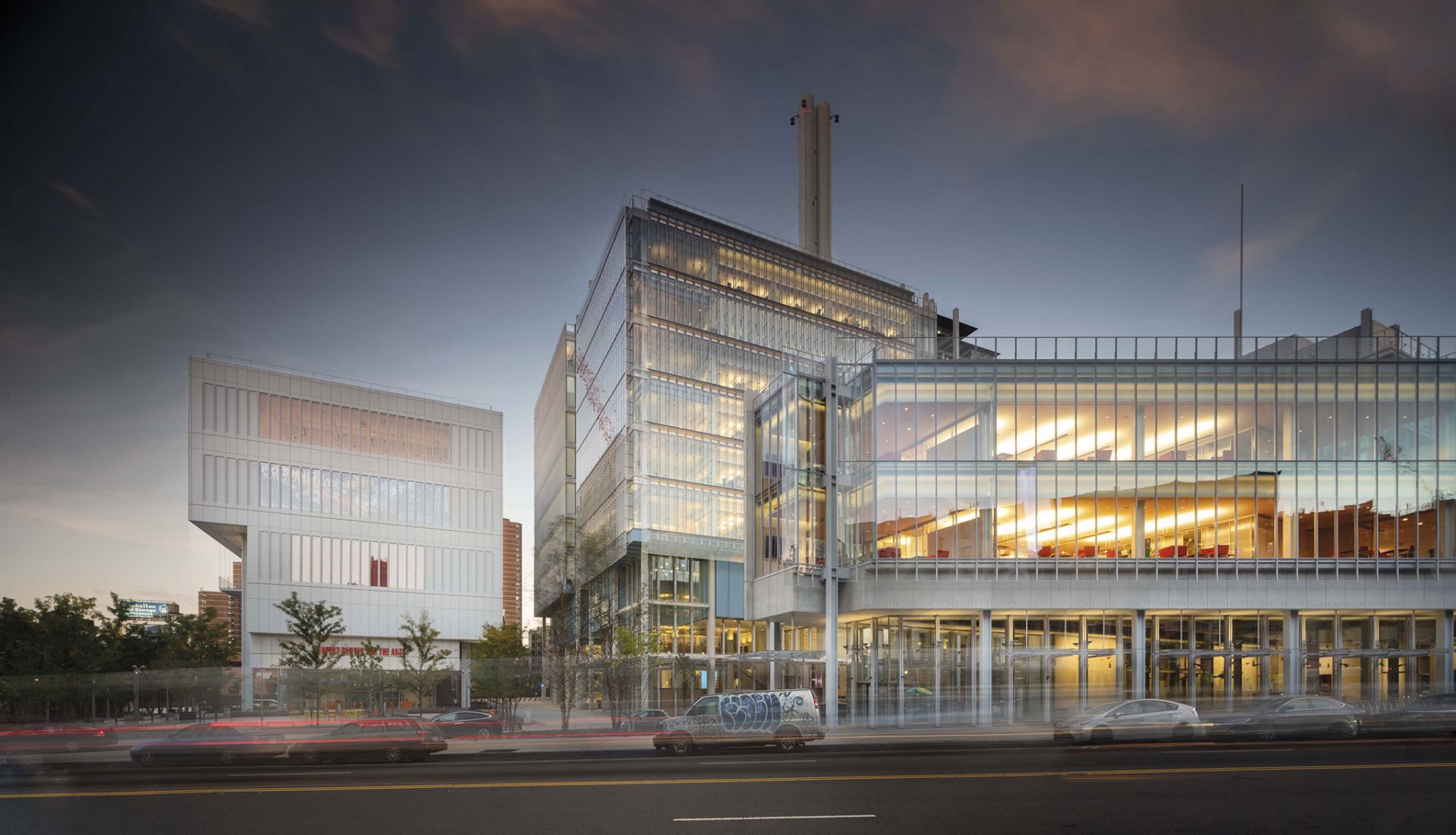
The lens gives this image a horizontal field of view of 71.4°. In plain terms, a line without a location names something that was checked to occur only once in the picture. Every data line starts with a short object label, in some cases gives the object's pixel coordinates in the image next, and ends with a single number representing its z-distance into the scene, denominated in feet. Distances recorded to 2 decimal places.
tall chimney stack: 328.49
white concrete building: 250.37
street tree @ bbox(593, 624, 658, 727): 149.89
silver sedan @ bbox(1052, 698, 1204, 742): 90.27
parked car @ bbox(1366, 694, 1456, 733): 93.23
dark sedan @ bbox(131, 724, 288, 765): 88.43
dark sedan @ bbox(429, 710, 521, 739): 130.72
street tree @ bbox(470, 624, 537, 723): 160.66
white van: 90.07
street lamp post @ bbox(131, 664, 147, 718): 140.87
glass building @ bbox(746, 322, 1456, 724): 137.69
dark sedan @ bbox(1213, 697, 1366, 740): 90.99
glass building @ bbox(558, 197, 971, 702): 246.06
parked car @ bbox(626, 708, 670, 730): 131.03
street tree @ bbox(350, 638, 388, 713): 157.38
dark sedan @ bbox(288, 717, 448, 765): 88.99
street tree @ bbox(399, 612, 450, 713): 176.74
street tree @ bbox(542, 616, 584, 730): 149.48
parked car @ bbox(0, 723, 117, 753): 112.78
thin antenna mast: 143.64
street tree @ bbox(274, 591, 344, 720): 200.54
